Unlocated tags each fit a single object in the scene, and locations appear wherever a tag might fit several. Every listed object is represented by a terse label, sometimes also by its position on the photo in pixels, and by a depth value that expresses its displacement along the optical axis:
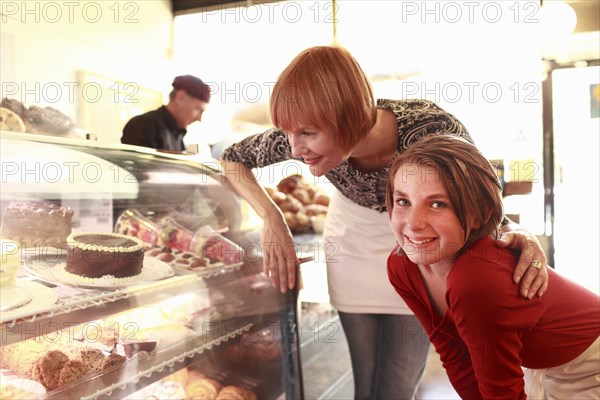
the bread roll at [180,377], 1.79
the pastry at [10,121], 1.44
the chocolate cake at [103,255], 1.36
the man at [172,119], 2.48
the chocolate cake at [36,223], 1.26
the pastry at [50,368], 1.26
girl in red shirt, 1.13
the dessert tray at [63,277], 1.30
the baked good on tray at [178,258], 1.64
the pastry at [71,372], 1.28
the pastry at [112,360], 1.36
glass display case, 1.26
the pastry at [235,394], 1.91
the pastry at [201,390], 1.83
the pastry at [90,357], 1.33
